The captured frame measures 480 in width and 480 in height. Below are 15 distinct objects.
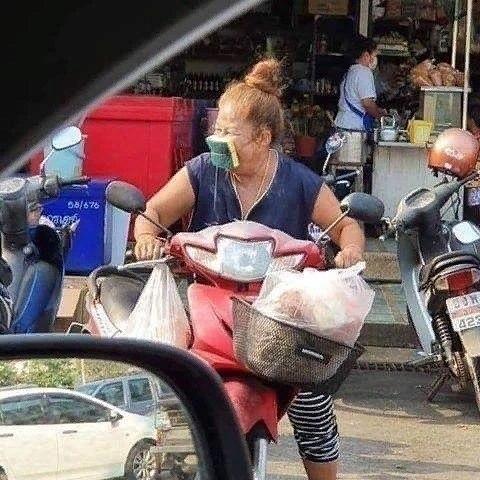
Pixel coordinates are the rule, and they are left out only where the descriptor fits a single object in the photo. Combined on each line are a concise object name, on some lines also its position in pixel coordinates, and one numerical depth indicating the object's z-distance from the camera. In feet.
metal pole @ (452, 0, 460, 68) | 64.90
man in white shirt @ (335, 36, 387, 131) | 64.41
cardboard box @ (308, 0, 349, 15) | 73.72
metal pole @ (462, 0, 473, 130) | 58.41
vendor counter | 60.27
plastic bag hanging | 21.41
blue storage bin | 45.66
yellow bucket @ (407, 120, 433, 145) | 59.12
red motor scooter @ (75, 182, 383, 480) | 20.46
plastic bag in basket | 20.04
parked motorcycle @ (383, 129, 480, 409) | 31.39
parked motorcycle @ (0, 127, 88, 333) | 27.00
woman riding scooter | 23.27
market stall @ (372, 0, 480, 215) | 60.31
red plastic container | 52.19
